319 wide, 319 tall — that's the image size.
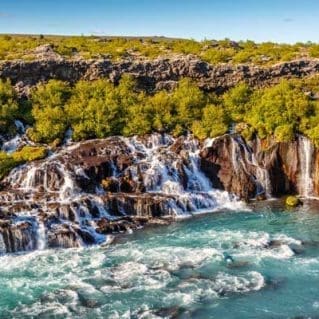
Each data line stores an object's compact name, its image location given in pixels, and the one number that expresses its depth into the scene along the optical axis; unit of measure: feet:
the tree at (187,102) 195.72
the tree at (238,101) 199.11
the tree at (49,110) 187.21
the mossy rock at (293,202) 171.83
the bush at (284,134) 185.88
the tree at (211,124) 188.85
